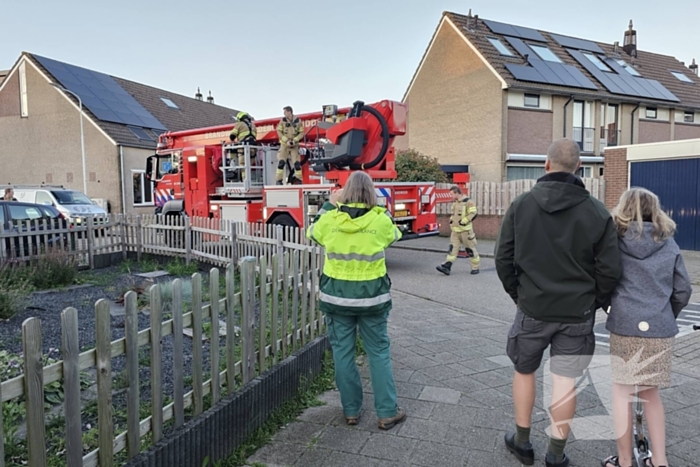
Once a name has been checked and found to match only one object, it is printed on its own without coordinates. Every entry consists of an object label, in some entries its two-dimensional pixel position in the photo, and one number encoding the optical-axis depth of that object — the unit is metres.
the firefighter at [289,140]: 12.23
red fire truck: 10.62
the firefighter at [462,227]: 10.94
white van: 18.03
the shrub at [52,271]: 8.48
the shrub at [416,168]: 20.03
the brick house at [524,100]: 23.06
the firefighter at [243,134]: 12.75
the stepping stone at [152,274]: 9.90
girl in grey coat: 2.90
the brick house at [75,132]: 24.48
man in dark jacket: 2.96
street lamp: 24.14
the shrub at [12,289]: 6.08
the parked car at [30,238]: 9.48
